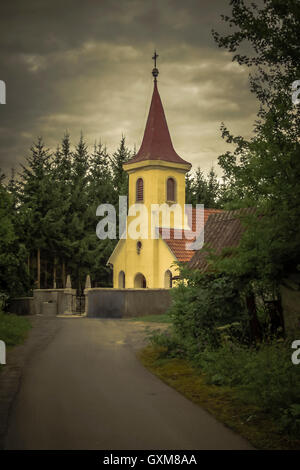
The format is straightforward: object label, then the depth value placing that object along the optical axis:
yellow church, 38.03
